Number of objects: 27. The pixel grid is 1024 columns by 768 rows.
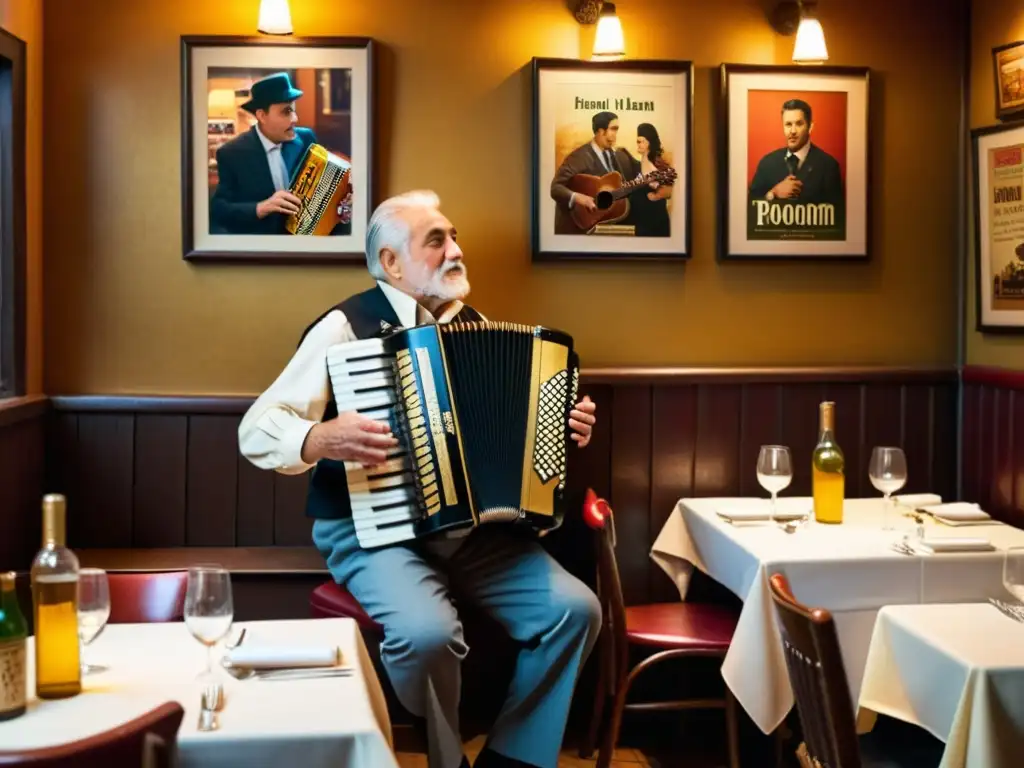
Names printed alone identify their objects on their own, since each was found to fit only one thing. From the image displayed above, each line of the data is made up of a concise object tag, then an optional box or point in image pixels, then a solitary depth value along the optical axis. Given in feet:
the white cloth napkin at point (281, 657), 5.76
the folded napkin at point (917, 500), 10.64
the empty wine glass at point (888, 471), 9.87
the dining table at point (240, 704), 4.95
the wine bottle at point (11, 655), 5.04
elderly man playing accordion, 8.68
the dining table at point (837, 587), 8.66
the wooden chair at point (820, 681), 5.66
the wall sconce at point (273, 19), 10.85
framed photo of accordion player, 11.27
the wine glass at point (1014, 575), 6.97
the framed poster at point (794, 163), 11.88
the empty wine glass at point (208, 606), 5.45
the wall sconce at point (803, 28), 11.41
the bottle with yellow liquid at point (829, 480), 9.97
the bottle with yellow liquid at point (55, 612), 5.34
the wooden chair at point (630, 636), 9.50
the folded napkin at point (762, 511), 9.98
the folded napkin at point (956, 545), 8.75
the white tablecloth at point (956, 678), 6.06
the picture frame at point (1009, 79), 11.02
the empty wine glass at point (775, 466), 9.93
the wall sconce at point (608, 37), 11.27
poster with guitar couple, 11.60
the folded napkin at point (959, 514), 9.96
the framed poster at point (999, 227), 11.14
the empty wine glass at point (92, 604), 5.64
